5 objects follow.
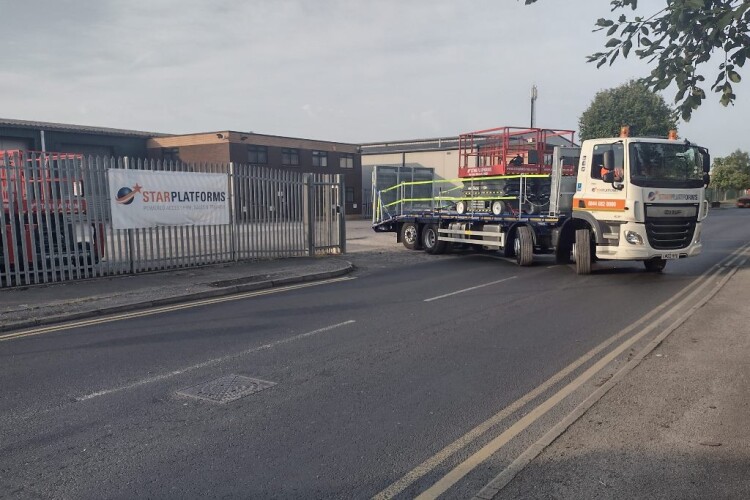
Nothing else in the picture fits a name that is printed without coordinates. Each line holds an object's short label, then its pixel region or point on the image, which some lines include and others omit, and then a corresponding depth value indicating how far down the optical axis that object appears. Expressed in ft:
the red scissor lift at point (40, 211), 36.04
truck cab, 40.04
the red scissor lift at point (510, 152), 51.90
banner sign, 41.42
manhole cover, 17.66
